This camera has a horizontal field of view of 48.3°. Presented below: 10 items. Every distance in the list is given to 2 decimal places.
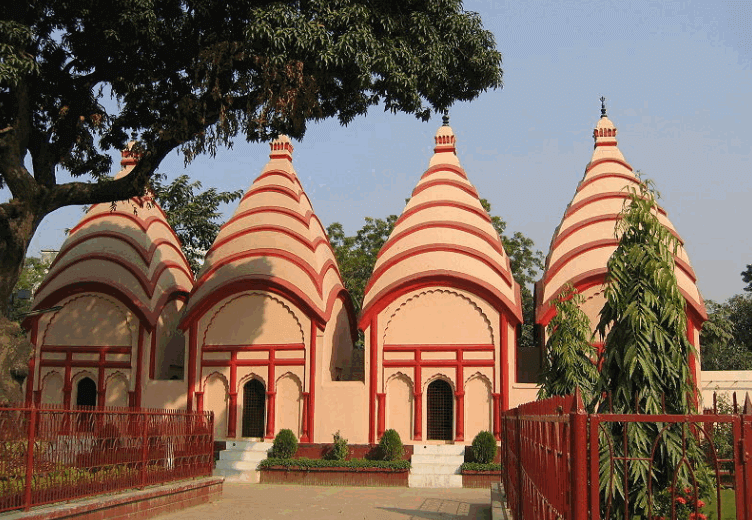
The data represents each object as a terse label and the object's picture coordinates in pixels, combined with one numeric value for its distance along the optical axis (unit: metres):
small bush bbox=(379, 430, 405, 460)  18.61
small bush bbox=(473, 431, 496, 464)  18.14
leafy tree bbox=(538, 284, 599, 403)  12.53
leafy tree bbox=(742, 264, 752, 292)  44.94
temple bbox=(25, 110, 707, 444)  19.61
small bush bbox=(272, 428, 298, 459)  18.97
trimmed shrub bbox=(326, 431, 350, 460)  18.91
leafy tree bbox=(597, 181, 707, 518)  6.97
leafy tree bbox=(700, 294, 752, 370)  24.88
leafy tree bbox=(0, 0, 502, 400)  12.39
